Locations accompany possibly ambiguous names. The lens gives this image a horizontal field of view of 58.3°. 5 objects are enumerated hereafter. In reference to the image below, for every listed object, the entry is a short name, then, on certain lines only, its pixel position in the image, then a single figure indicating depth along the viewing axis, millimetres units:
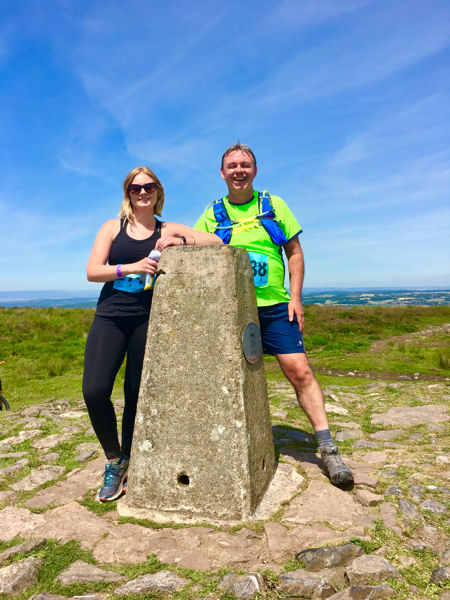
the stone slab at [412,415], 5855
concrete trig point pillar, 3342
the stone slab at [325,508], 3223
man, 4142
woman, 3676
